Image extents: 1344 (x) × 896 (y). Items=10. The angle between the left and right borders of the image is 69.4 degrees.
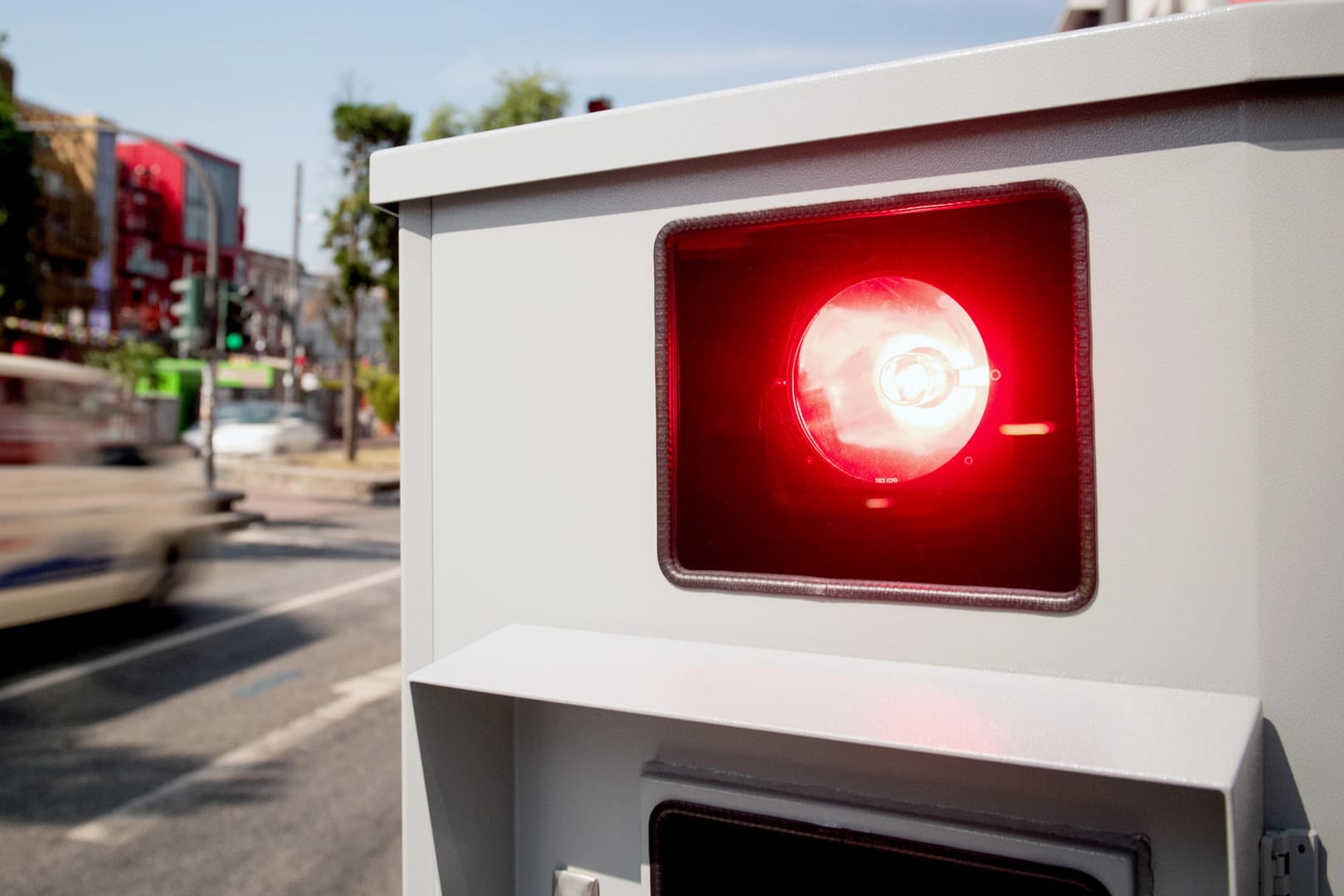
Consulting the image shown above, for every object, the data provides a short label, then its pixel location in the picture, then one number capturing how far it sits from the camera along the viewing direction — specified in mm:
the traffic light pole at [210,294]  13202
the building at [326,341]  55938
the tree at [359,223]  20125
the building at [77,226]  35406
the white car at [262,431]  22719
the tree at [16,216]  26406
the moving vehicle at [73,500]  5762
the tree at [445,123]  19219
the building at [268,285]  47744
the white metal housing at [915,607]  940
